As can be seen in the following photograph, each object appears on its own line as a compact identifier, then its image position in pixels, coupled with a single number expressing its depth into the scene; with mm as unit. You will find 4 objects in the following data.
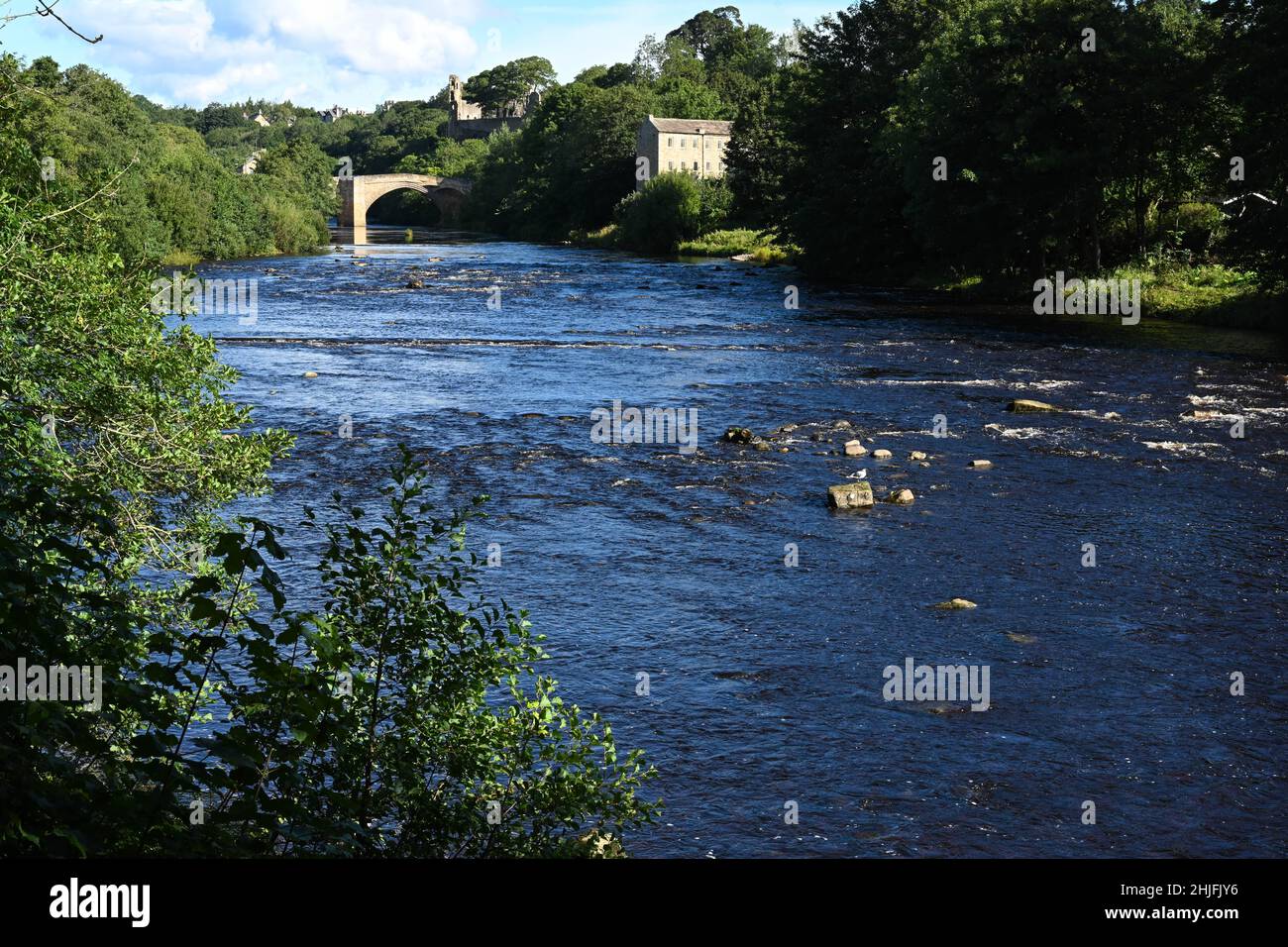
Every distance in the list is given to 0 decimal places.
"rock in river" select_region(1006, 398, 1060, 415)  32594
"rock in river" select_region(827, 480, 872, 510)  23609
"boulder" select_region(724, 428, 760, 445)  29531
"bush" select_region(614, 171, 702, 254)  98812
